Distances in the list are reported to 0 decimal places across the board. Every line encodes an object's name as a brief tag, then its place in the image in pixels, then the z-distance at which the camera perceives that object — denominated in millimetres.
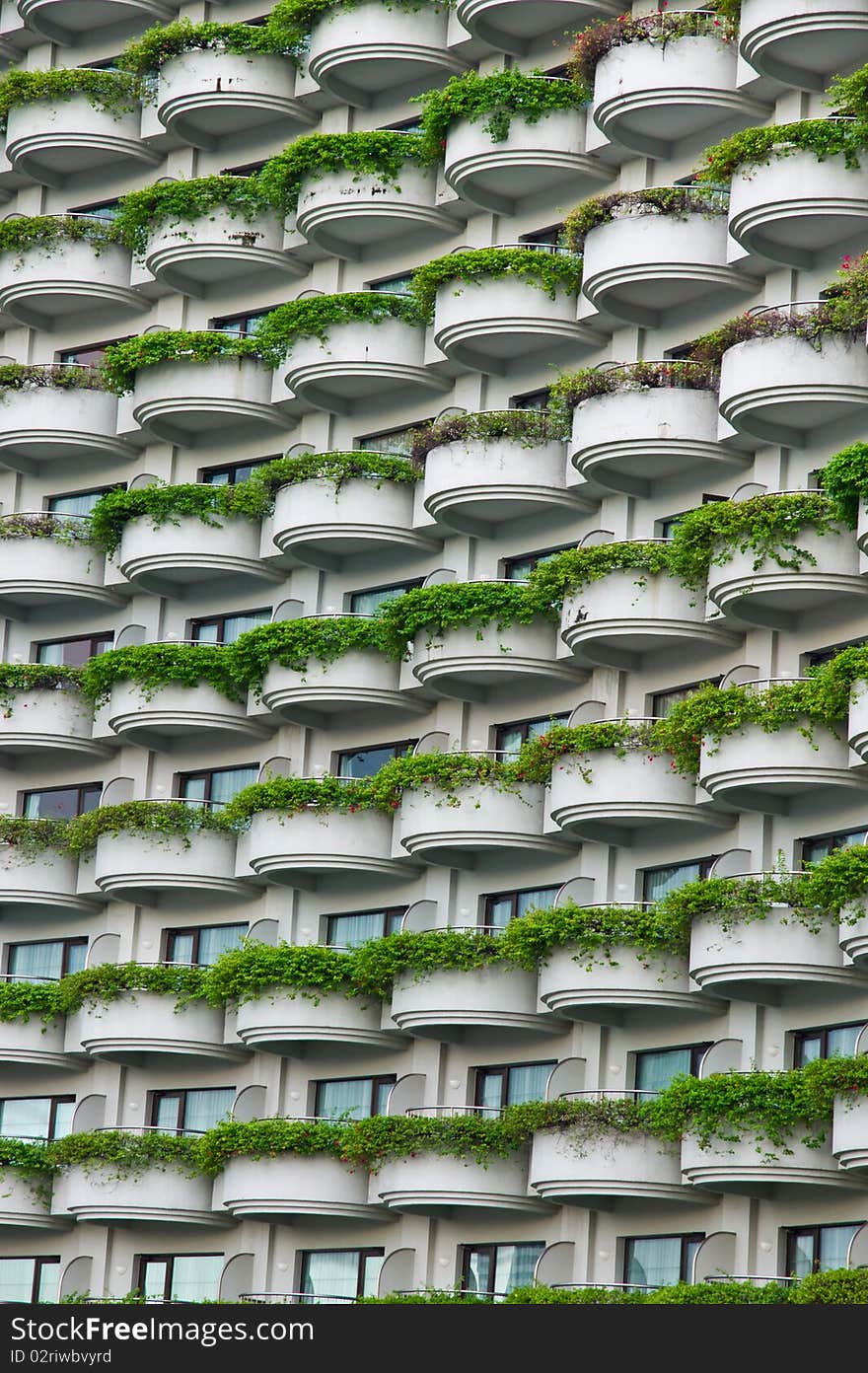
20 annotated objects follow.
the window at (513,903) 60188
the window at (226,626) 66562
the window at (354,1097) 61344
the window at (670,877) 57656
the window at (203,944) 64750
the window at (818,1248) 53375
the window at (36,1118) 65938
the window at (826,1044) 54219
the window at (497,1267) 58125
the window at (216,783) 65812
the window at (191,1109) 63531
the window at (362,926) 62344
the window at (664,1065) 56781
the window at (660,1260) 55688
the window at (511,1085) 59188
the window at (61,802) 68000
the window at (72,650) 68875
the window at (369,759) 63500
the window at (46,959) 67062
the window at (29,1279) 64750
